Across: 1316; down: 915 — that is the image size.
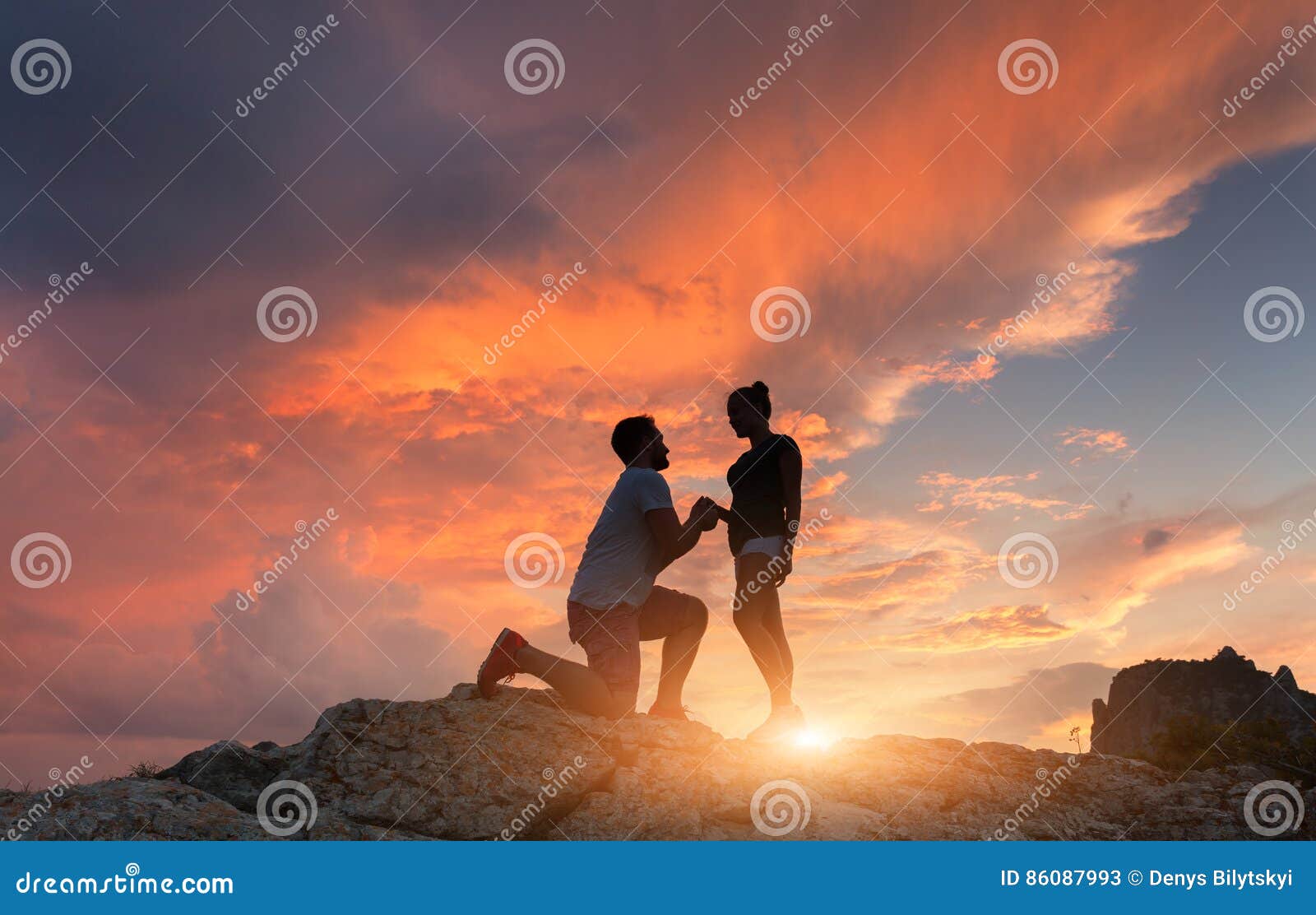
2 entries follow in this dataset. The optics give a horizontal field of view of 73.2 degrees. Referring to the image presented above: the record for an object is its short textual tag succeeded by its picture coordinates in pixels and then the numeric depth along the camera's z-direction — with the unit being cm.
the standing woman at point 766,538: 889
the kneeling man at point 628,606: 808
